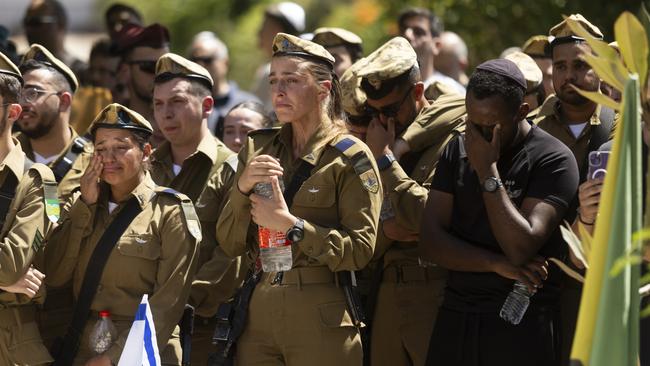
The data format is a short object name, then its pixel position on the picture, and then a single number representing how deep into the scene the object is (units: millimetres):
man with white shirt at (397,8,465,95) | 17547
